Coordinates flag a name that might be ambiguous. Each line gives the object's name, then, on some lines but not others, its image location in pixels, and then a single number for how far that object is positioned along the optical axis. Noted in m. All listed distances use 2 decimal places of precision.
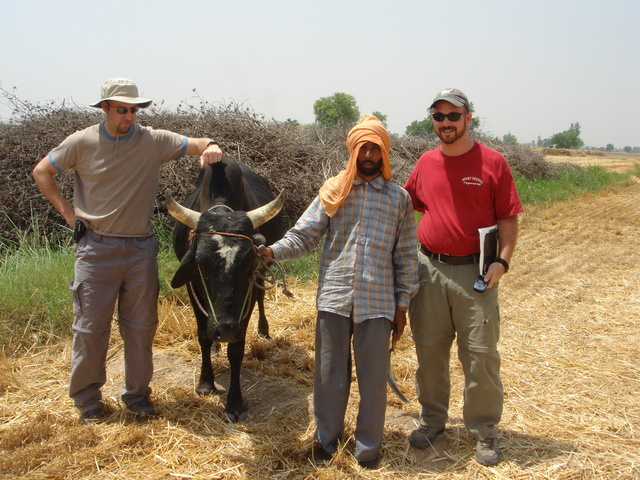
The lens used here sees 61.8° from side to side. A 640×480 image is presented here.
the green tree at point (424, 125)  37.13
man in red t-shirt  3.28
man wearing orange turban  3.19
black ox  3.49
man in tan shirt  3.79
